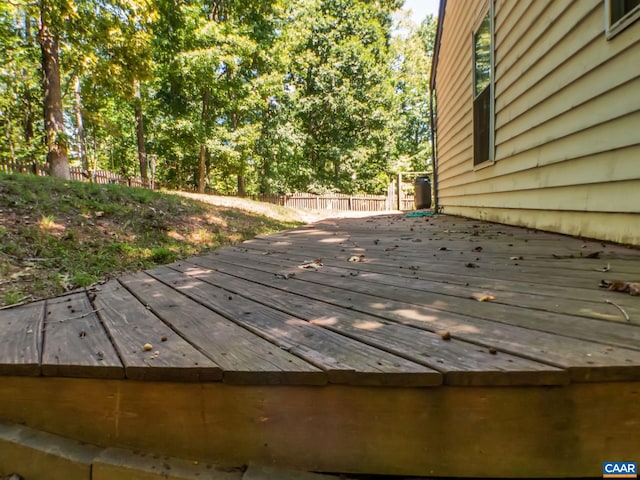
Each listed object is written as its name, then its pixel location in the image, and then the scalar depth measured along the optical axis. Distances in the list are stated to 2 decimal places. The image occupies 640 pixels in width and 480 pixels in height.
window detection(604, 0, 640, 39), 1.81
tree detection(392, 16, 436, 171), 23.06
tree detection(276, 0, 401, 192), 18.42
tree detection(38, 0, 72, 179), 7.32
